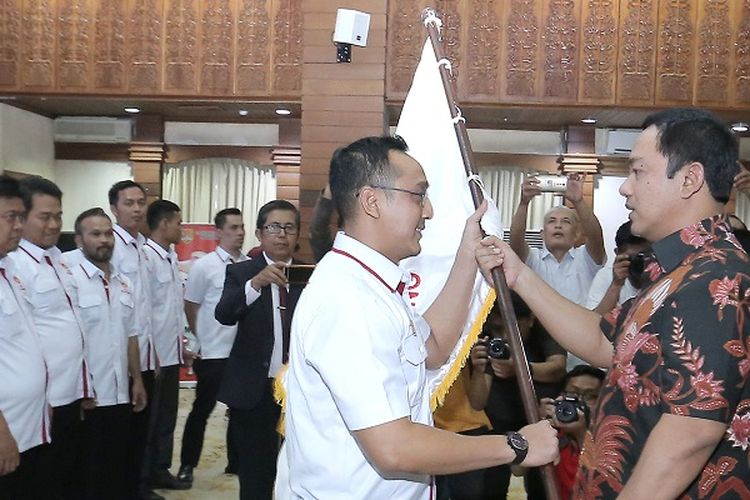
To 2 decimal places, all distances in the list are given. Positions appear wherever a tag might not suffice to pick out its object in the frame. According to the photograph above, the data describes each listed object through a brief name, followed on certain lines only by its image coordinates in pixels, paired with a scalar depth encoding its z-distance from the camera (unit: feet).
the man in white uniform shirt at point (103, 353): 11.41
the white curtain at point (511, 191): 27.71
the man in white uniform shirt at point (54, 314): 10.03
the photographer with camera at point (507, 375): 9.56
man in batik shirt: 4.14
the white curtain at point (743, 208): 27.71
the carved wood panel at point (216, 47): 21.08
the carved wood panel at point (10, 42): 21.42
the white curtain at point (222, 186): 28.78
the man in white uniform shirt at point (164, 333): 14.28
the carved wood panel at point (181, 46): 21.09
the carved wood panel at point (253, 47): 21.03
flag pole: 5.64
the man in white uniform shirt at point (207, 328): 14.61
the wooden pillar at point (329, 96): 16.51
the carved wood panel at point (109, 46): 21.22
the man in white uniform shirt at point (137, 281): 12.85
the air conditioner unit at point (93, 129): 26.66
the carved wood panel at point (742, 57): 19.56
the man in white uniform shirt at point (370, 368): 4.52
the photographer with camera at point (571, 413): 5.88
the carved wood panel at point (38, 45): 21.40
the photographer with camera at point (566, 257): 13.16
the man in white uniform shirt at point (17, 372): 8.83
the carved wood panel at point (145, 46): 21.13
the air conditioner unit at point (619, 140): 24.61
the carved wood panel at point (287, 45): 20.89
